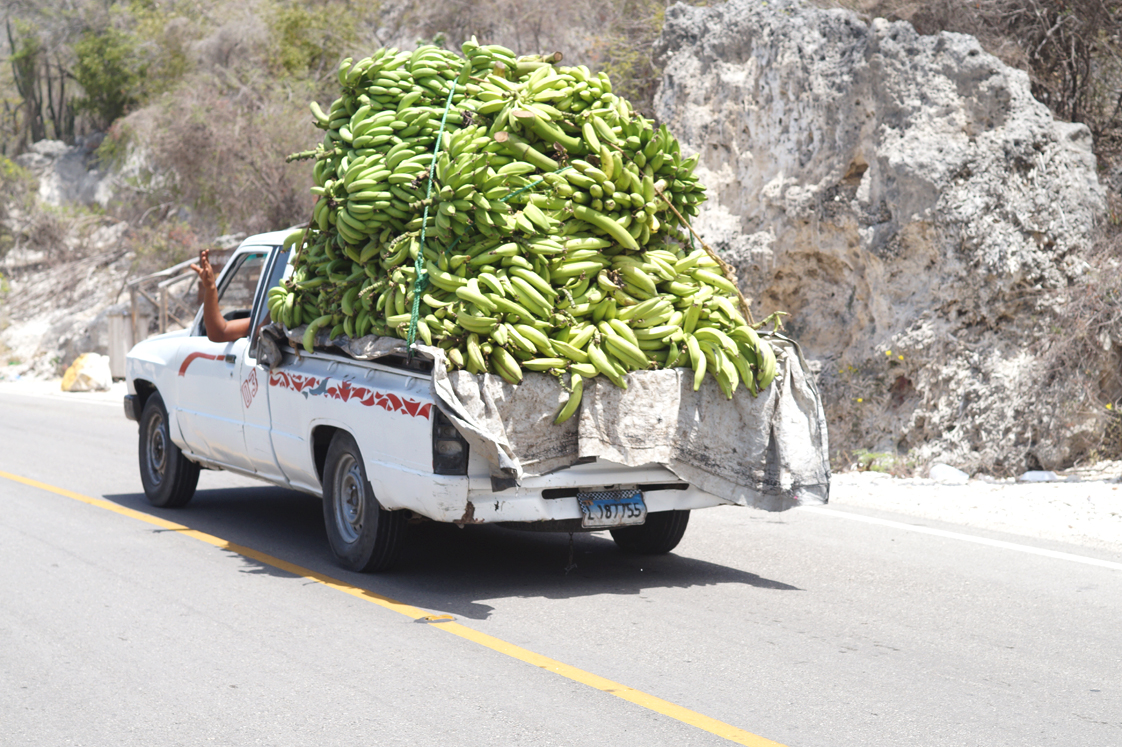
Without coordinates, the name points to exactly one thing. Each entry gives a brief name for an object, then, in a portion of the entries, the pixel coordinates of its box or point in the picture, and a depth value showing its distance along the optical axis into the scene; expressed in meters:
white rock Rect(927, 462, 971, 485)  10.60
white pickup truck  6.04
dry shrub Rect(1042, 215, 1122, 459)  10.84
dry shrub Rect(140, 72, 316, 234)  26.61
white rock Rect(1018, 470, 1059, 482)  10.57
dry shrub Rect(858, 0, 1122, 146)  13.51
